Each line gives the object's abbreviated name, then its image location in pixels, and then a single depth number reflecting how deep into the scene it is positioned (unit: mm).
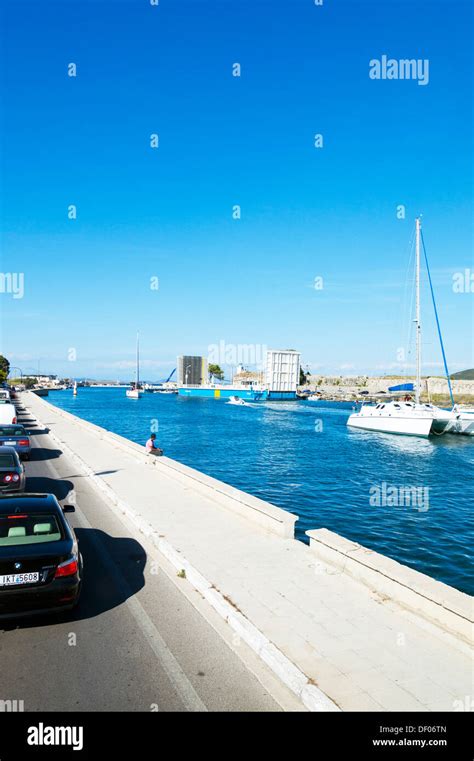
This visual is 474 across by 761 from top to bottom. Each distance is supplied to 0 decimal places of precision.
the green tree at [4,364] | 128281
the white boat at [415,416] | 45219
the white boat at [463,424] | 47688
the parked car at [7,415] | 25622
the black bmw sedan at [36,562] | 5480
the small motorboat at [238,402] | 108650
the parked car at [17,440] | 19125
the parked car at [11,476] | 12297
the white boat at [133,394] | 131075
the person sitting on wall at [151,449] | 18127
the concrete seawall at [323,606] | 4671
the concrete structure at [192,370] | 189750
